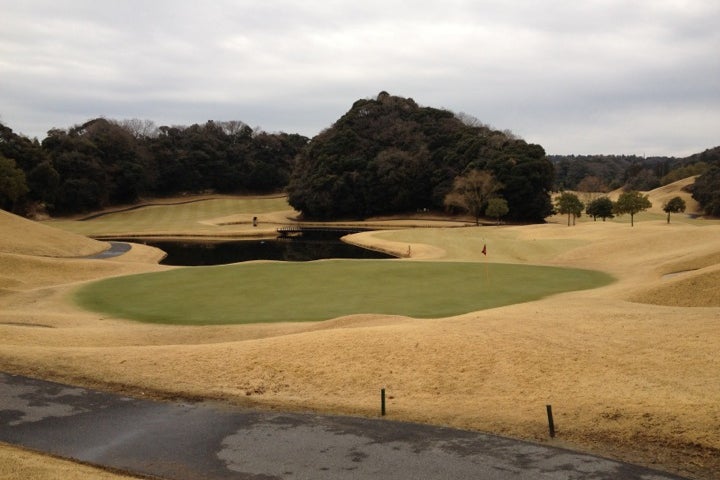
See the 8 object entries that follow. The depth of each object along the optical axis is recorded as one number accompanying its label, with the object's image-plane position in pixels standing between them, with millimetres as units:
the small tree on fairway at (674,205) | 74188
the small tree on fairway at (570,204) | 73312
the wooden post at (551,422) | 10336
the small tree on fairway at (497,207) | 73531
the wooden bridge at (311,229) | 76006
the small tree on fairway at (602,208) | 76125
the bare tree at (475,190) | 77812
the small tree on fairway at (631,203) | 64438
